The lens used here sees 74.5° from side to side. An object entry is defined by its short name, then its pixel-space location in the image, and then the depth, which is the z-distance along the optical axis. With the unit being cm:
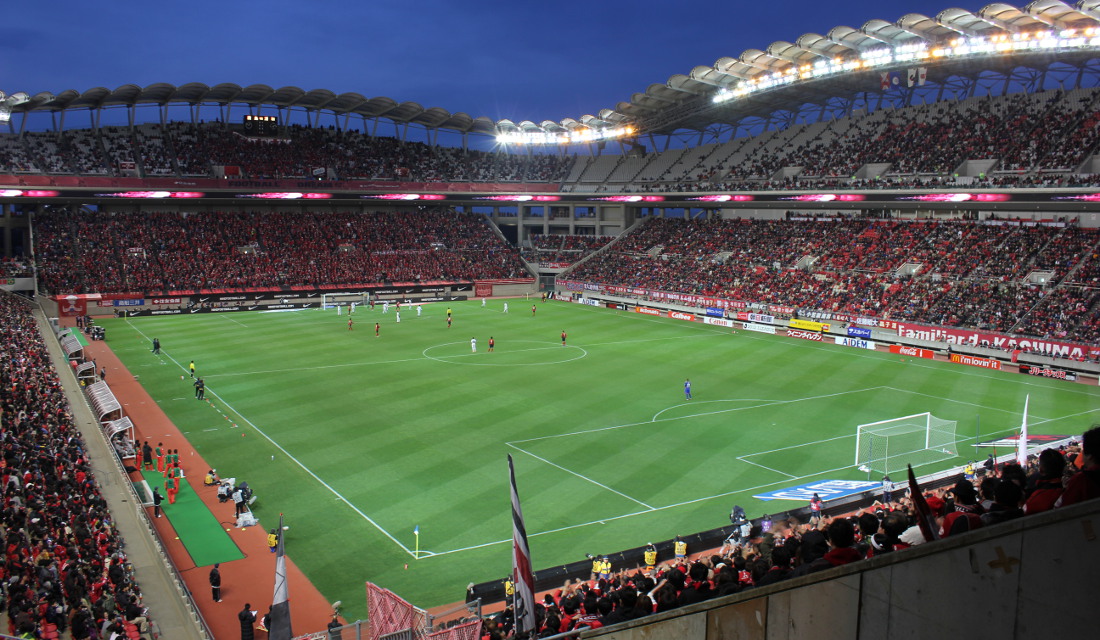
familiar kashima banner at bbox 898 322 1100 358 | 3738
